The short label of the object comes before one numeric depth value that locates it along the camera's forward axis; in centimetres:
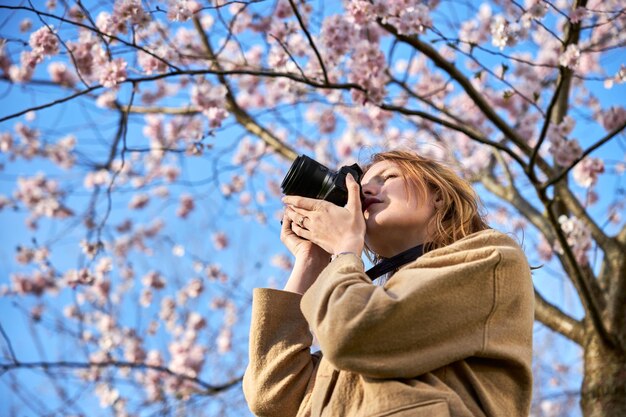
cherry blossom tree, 264
